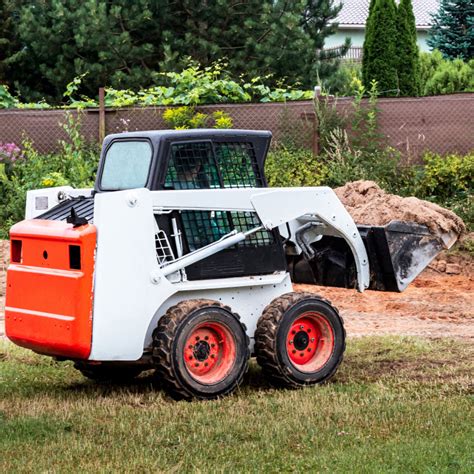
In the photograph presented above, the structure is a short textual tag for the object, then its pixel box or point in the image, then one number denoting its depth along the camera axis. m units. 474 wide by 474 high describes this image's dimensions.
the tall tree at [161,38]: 23.50
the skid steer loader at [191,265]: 8.59
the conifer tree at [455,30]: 36.28
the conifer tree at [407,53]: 21.11
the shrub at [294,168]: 18.38
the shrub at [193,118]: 18.88
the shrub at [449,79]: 27.62
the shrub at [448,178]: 18.47
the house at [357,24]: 45.69
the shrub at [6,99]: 20.55
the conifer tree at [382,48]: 20.94
